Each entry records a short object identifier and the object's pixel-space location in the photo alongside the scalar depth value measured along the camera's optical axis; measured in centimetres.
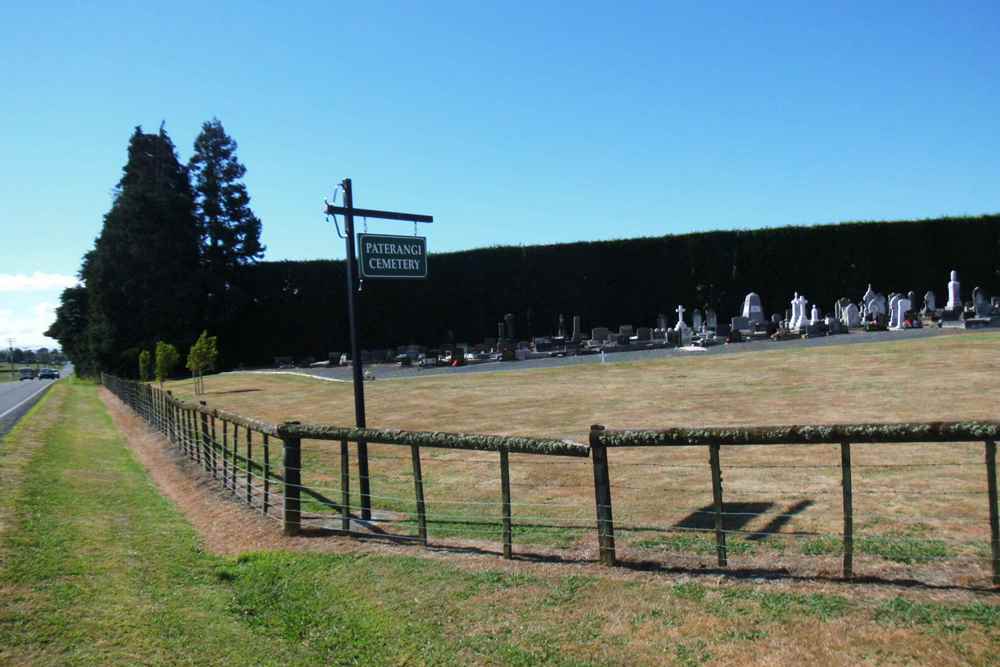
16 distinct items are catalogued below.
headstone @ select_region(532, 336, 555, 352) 3419
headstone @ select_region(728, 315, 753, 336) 3528
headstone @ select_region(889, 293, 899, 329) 3310
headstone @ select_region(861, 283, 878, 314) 3762
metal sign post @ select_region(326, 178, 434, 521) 770
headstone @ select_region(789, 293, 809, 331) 3416
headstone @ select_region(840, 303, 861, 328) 3506
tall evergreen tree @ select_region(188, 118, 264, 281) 4781
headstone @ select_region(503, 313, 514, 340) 3812
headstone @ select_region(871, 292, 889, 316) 3719
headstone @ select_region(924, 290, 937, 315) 3654
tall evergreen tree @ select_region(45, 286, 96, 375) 5903
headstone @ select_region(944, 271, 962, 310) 3653
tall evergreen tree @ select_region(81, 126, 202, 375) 4331
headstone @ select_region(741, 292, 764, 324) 3738
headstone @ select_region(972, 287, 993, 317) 3127
